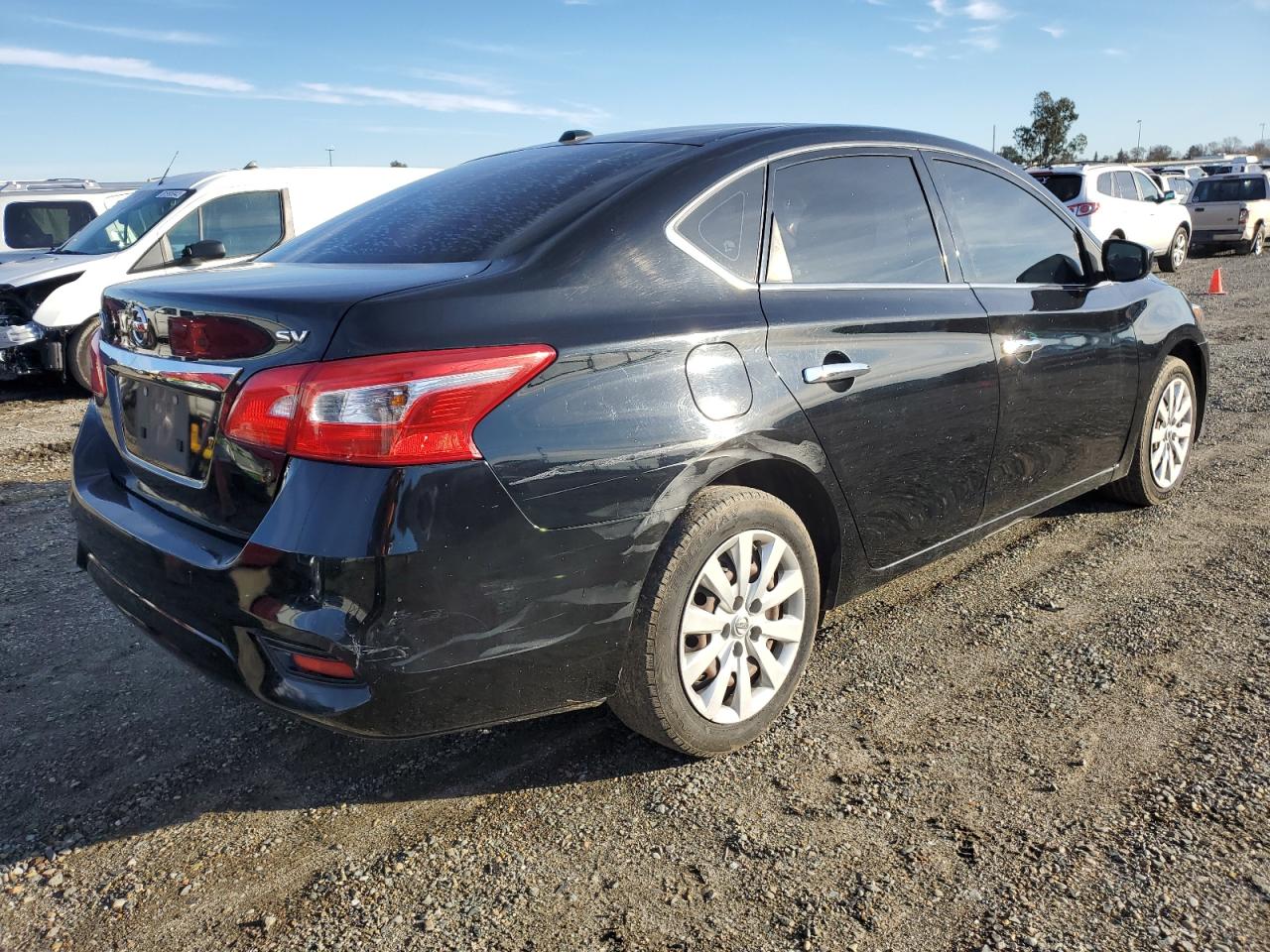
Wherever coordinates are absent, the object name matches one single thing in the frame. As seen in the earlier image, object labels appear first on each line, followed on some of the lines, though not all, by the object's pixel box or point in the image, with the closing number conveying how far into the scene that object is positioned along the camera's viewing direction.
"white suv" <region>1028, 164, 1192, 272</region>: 14.98
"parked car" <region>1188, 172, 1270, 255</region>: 20.34
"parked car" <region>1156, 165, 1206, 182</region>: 34.62
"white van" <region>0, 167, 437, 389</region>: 8.72
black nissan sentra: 2.20
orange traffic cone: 14.24
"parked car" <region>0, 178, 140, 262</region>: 12.23
